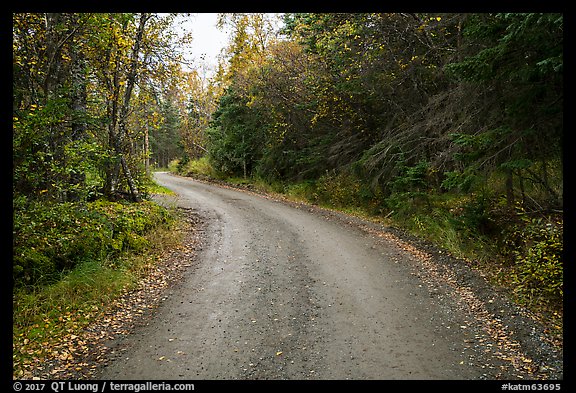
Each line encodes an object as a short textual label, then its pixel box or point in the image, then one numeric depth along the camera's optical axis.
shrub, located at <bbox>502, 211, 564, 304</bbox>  5.54
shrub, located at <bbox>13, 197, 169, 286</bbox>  6.18
